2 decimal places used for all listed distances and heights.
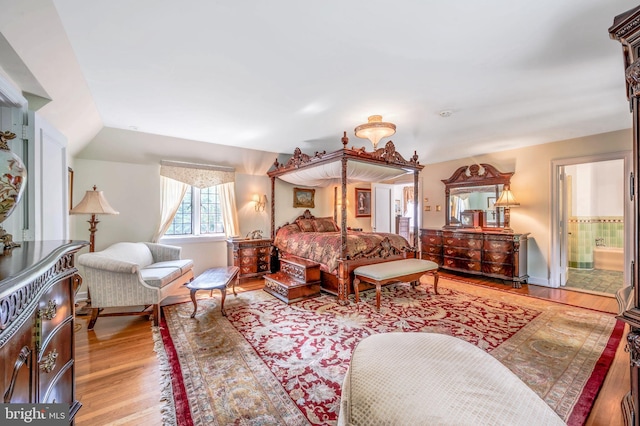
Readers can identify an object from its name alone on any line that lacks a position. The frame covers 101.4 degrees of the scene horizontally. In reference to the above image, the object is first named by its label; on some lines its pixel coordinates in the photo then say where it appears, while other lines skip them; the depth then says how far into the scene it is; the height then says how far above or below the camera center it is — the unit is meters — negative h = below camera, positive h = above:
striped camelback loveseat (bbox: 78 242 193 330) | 2.71 -0.74
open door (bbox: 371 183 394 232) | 6.99 +0.17
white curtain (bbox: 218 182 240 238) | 5.06 +0.07
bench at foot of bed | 3.33 -0.78
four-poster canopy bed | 3.63 +0.37
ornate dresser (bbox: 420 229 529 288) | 4.43 -0.71
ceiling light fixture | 3.13 +1.04
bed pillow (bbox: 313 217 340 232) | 5.62 -0.23
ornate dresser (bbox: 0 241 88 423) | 0.71 -0.37
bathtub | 5.40 -0.94
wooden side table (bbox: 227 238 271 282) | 4.69 -0.77
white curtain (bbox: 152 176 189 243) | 4.47 +0.26
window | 4.86 +0.01
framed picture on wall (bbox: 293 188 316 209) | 5.80 +0.39
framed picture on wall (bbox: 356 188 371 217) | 6.73 +0.32
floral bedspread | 3.80 -0.49
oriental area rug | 1.71 -1.22
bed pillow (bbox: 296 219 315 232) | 5.46 -0.22
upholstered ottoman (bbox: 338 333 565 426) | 0.90 -0.68
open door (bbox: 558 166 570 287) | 4.39 -0.17
